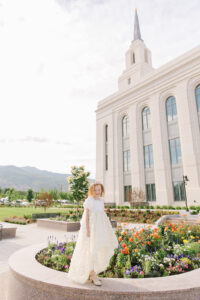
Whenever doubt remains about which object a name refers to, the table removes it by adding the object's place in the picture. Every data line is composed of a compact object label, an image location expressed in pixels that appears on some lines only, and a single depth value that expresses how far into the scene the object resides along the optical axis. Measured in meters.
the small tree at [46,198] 24.29
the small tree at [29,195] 55.63
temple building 23.36
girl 3.02
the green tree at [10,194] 58.03
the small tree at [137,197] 24.95
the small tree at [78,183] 18.95
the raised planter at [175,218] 13.67
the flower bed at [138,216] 16.14
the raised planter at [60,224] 11.99
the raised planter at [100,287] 2.70
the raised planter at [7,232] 9.81
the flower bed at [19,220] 15.28
